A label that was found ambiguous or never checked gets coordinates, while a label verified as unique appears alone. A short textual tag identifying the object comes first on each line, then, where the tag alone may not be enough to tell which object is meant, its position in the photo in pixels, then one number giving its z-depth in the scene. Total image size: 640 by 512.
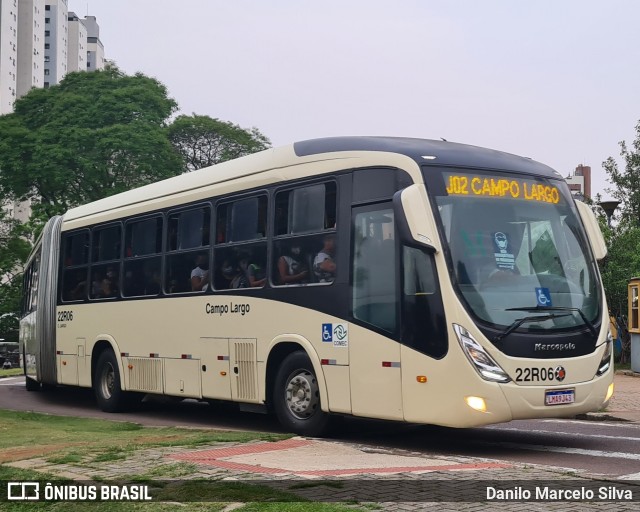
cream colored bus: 11.16
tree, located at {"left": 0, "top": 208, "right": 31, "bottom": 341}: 52.28
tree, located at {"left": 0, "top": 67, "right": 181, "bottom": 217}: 48.62
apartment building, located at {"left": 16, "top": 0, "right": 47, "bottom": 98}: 122.44
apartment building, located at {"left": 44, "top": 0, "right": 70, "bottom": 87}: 139.25
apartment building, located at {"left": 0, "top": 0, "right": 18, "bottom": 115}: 112.81
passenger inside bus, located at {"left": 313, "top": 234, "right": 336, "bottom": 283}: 12.63
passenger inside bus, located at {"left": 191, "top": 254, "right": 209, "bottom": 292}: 15.27
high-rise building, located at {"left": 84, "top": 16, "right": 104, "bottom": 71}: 159.38
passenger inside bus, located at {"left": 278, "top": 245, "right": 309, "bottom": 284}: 13.19
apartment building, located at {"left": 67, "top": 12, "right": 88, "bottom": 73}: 146.50
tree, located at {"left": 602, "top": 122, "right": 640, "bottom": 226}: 49.78
